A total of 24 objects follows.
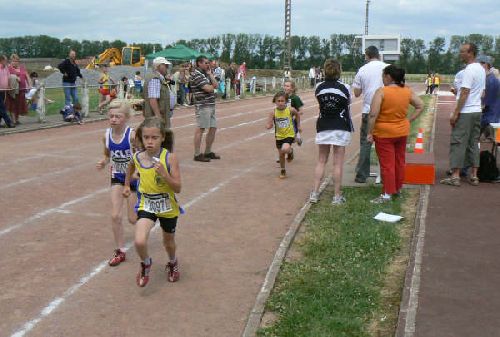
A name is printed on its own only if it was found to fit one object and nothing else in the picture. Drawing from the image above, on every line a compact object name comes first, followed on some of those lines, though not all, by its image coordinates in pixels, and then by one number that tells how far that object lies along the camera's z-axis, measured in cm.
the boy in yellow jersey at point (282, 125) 998
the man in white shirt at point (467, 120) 871
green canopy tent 3481
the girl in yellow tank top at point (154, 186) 480
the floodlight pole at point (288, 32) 3959
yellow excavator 5094
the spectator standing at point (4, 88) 1630
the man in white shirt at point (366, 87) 885
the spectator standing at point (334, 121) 789
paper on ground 709
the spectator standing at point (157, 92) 988
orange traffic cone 1084
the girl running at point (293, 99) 1038
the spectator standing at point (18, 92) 1709
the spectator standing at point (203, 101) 1126
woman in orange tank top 780
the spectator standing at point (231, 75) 3406
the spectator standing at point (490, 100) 992
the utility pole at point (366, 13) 6165
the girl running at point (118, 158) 563
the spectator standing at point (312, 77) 5033
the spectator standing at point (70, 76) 1875
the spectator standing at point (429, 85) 4501
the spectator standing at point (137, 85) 3097
